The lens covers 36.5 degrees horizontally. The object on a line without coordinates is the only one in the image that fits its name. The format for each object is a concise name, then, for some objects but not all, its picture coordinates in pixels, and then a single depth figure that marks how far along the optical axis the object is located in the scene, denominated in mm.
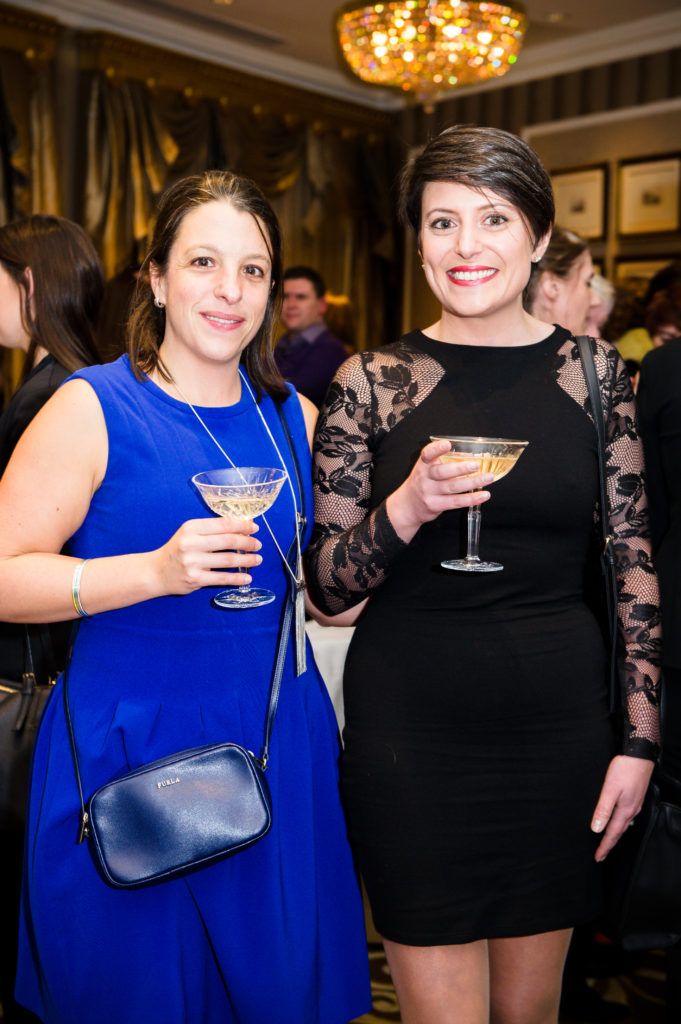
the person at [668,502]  2020
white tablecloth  3172
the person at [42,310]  2443
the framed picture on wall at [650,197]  7496
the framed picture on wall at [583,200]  7965
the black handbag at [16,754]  2055
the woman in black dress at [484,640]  1747
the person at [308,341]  5801
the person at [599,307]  3825
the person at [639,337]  4144
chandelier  5789
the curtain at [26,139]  6672
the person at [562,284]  2930
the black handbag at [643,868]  1809
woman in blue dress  1607
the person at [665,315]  3318
